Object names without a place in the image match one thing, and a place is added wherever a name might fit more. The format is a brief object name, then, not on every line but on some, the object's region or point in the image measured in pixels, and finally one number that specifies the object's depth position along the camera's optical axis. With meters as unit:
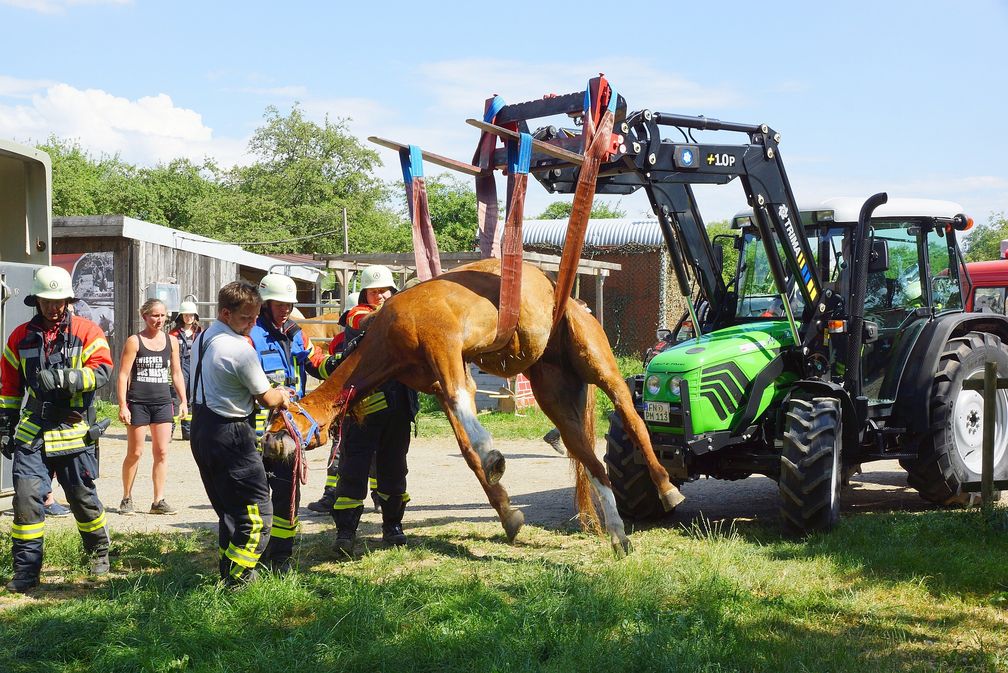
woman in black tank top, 8.12
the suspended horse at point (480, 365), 5.37
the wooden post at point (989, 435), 6.75
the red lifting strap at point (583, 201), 5.68
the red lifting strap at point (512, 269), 5.47
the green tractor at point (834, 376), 6.73
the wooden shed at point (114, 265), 16.59
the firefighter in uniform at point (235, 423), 5.18
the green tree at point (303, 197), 40.34
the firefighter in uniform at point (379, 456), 6.41
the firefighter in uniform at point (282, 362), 5.81
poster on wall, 16.72
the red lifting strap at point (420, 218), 5.69
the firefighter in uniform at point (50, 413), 5.73
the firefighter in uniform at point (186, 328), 11.96
